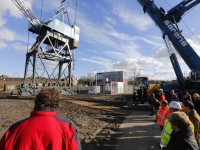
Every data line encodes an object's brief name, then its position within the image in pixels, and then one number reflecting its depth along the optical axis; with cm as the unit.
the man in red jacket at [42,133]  157
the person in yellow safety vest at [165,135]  311
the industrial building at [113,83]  3775
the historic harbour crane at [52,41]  2236
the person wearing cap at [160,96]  841
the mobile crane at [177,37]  1484
